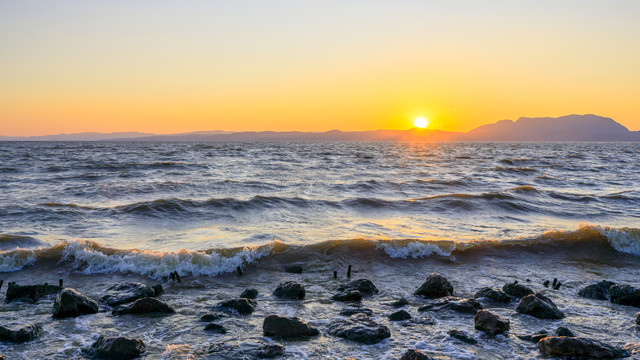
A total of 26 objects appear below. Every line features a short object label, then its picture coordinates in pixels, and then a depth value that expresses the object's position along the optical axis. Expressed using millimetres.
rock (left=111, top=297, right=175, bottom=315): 6828
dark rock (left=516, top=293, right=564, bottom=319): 6789
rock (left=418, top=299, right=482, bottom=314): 6996
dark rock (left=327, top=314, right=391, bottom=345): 5867
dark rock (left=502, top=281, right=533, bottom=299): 7809
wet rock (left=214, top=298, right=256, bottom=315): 6906
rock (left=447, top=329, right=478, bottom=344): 5871
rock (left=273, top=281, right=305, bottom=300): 7707
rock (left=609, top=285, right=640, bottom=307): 7449
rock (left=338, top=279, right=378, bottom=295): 8102
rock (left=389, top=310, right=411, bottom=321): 6664
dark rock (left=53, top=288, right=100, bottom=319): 6613
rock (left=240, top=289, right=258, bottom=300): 7699
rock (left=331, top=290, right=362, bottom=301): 7594
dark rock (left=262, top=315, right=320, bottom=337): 5992
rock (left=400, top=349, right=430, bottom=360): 5094
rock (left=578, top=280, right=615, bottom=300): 7864
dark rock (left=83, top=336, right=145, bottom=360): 5262
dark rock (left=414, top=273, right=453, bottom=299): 7875
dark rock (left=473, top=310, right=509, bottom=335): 6125
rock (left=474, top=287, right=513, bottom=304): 7578
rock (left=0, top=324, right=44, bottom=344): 5672
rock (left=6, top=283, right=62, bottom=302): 7371
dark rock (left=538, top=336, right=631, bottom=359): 5332
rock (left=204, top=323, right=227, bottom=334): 6102
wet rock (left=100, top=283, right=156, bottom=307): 7305
